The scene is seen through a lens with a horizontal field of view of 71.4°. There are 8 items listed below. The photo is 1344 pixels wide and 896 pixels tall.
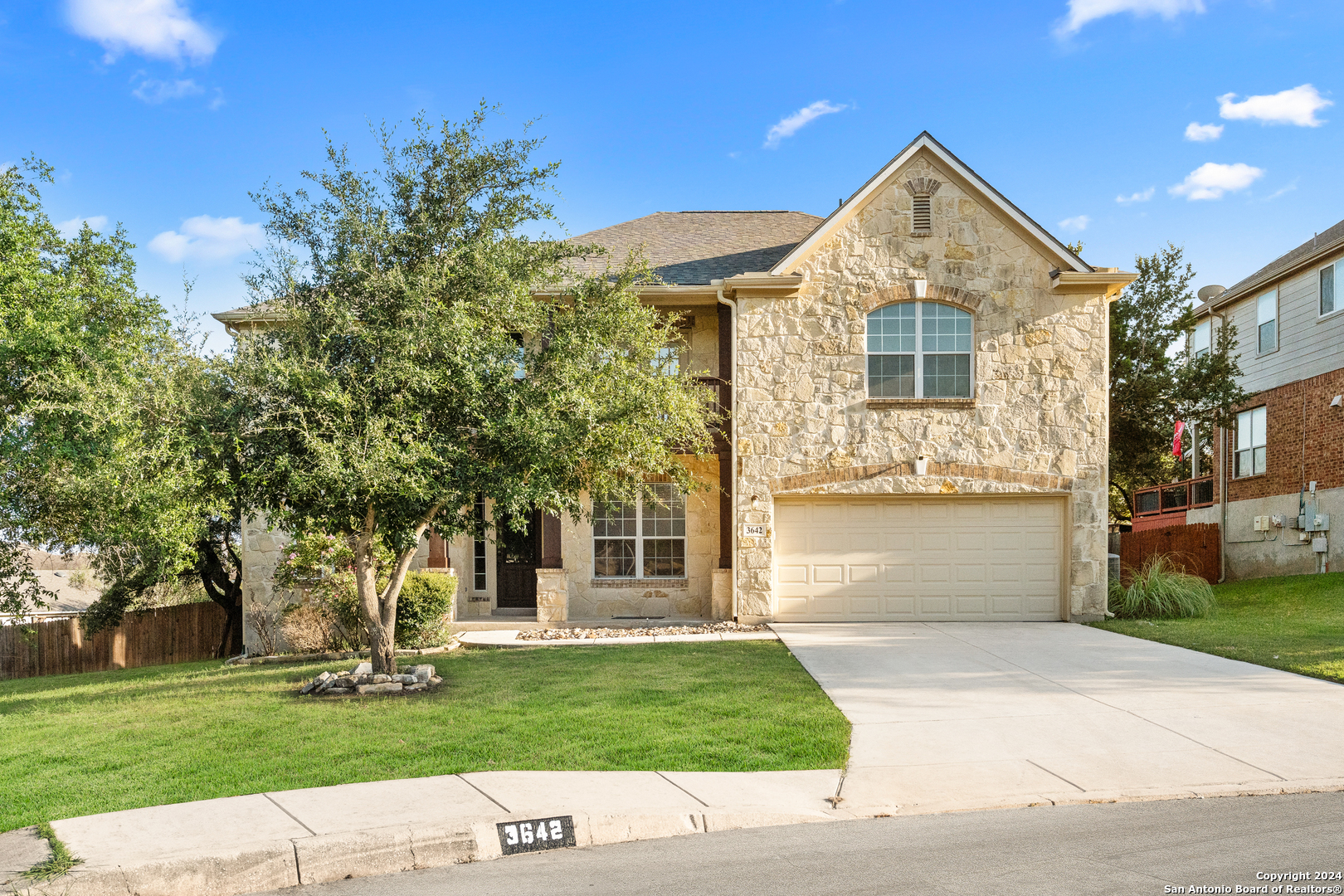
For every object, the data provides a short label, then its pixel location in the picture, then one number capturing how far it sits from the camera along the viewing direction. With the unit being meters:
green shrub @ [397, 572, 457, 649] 13.48
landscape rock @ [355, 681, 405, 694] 9.99
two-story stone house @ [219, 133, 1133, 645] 15.56
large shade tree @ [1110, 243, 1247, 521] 21.23
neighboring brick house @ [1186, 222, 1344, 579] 19.42
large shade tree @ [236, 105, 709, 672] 9.02
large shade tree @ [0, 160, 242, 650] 9.10
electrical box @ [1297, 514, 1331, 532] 19.16
